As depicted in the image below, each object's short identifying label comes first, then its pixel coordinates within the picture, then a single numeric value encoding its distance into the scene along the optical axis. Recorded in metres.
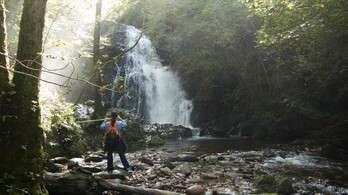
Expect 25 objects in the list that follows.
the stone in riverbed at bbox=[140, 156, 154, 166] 7.54
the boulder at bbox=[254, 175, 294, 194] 4.87
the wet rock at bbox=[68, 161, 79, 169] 6.30
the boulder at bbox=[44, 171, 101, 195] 4.27
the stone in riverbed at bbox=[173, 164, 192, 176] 6.43
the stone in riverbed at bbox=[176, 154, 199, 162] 8.28
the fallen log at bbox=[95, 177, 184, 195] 4.07
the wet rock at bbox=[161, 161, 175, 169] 7.11
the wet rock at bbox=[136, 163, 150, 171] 6.93
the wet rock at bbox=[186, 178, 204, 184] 5.59
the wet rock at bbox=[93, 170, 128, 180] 5.57
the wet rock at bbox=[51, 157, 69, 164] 7.05
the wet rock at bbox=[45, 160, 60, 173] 5.72
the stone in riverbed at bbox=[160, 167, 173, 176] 6.23
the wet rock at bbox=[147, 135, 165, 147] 13.16
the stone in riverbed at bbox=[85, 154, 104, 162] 7.84
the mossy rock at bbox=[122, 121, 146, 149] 12.56
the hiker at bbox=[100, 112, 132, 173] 6.21
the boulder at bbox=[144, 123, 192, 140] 15.77
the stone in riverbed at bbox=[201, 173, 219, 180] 5.97
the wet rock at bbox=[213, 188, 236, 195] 4.83
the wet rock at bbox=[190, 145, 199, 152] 10.80
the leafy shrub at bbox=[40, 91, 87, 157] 7.55
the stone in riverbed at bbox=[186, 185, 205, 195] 4.75
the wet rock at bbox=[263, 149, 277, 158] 8.99
